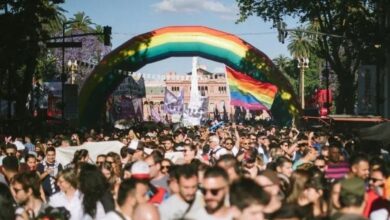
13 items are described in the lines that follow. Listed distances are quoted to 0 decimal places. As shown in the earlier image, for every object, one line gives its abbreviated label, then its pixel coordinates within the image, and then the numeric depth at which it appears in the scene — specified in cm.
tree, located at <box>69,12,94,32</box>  8906
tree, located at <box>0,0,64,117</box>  3466
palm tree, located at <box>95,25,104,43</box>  9657
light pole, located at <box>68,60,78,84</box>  8350
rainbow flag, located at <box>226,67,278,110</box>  3934
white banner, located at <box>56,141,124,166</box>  1736
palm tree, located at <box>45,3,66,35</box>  7557
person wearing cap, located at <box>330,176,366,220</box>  699
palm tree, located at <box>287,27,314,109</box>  9372
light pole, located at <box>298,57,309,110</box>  8731
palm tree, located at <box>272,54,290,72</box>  12362
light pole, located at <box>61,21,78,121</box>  3997
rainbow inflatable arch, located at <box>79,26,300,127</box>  3738
